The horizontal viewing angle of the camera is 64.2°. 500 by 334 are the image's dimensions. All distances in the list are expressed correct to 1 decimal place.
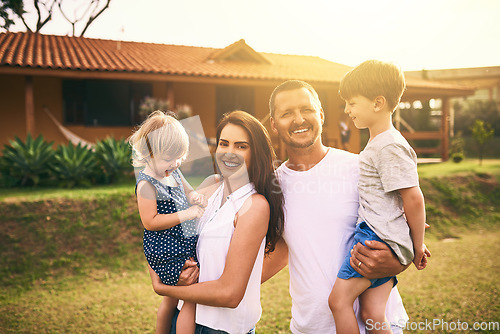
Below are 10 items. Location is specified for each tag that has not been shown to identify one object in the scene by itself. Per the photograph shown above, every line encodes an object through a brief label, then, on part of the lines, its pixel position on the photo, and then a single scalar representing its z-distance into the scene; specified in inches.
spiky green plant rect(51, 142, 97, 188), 330.0
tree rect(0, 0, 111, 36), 795.4
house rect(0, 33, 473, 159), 445.4
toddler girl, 82.3
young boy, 80.9
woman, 73.5
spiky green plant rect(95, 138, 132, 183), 353.4
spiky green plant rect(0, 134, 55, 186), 330.3
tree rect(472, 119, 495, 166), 605.3
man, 86.6
